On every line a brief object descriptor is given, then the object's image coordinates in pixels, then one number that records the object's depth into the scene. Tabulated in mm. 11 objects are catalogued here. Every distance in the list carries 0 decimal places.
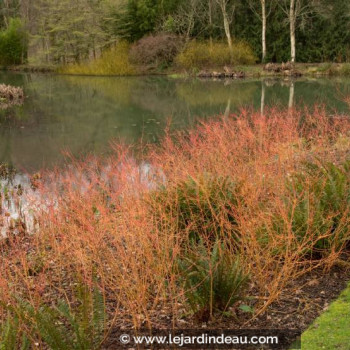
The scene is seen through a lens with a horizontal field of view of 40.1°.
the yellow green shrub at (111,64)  35312
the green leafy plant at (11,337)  2876
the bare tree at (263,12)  31922
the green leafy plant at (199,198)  4707
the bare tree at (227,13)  32953
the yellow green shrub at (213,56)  32750
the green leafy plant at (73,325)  2906
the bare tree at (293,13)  30344
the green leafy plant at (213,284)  3324
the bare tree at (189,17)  34750
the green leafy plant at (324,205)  3967
